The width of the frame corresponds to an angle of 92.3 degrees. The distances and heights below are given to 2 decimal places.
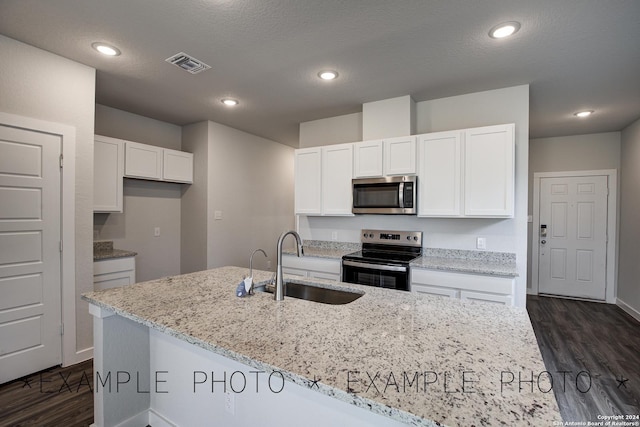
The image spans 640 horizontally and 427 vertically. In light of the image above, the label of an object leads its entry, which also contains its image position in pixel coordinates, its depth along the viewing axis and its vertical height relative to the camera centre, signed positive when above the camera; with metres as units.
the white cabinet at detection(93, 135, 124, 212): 3.27 +0.40
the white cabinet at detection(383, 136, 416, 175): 3.16 +0.58
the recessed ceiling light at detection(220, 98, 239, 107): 3.52 +1.26
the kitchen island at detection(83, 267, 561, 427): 0.84 -0.49
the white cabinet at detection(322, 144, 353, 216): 3.54 +0.38
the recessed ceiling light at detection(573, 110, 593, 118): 3.78 +1.24
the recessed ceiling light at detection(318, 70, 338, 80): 2.81 +1.27
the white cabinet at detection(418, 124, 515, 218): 2.75 +0.37
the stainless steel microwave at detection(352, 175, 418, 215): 3.15 +0.17
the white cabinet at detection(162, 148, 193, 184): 4.02 +0.60
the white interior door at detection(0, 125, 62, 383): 2.35 -0.34
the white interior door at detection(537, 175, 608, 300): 4.77 -0.39
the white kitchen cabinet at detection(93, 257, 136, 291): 3.05 -0.65
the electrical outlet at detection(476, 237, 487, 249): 3.17 -0.32
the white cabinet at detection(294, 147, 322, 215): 3.74 +0.37
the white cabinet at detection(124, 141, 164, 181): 3.58 +0.60
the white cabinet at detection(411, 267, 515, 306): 2.55 -0.65
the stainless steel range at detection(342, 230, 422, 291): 2.92 -0.48
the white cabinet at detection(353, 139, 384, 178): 3.33 +0.57
